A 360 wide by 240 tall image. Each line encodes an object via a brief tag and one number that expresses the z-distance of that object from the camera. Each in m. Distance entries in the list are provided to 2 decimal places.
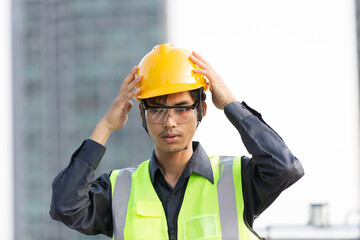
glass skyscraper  100.10
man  5.00
